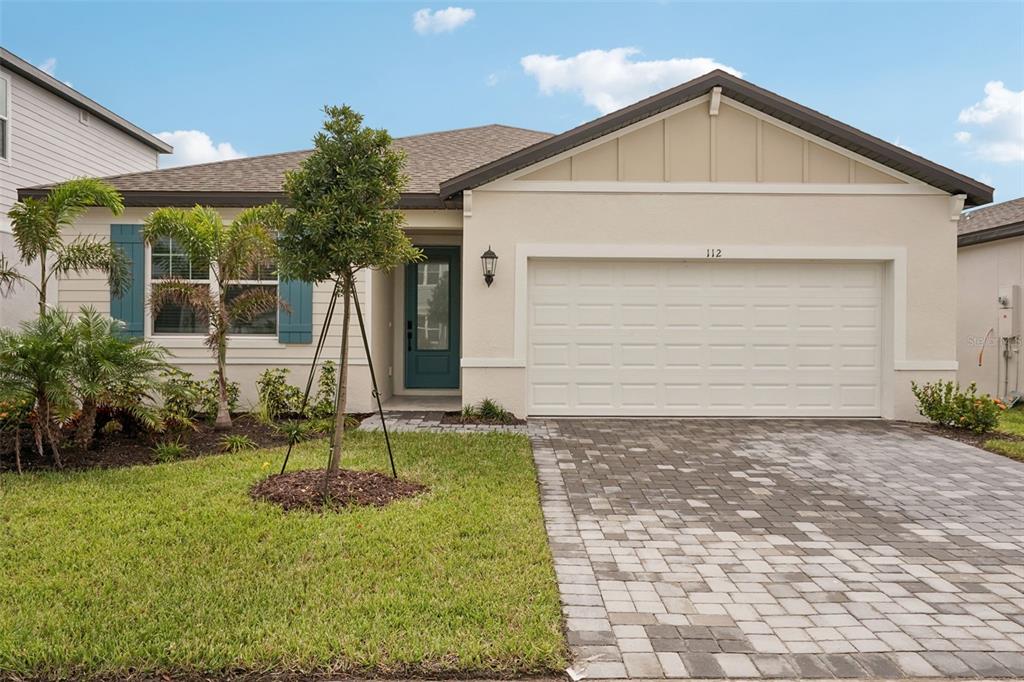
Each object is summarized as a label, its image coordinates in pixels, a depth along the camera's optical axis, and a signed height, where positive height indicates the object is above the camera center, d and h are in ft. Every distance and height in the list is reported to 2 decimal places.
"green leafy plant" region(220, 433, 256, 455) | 23.86 -4.10
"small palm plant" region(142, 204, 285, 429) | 26.48 +3.15
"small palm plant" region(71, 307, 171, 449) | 20.83 -1.33
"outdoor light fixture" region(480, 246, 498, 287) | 30.58 +3.29
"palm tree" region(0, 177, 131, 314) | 25.21 +3.84
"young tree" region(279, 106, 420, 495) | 17.01 +3.32
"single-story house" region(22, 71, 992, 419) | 30.86 +3.25
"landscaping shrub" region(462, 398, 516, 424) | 30.42 -3.60
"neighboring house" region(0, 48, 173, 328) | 34.99 +11.85
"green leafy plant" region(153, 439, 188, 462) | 22.45 -4.15
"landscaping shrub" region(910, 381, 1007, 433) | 28.32 -2.95
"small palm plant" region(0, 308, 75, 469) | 20.03 -1.25
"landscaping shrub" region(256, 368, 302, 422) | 30.99 -3.00
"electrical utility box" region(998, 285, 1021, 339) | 39.75 +1.67
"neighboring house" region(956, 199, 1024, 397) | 40.29 +2.54
